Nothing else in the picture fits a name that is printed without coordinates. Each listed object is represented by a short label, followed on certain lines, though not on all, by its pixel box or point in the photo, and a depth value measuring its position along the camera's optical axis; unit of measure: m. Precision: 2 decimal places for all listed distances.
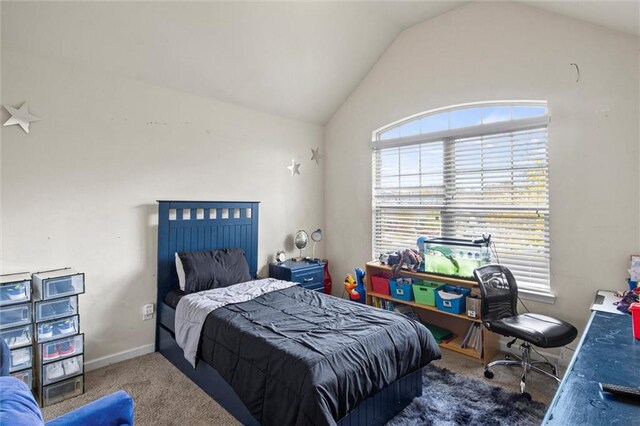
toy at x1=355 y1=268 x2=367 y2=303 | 3.71
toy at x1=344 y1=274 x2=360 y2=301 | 3.62
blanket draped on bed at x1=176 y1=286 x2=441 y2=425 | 1.58
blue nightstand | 3.64
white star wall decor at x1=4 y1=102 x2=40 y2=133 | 2.30
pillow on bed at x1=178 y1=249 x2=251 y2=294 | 2.88
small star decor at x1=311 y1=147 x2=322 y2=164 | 4.41
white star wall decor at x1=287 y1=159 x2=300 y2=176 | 4.19
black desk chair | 2.22
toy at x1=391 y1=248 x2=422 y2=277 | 3.23
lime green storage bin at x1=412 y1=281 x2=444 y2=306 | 3.08
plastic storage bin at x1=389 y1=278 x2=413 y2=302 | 3.24
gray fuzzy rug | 2.02
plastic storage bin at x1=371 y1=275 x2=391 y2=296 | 3.42
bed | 1.94
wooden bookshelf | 2.78
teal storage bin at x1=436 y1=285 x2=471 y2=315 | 2.90
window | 2.84
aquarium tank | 2.93
